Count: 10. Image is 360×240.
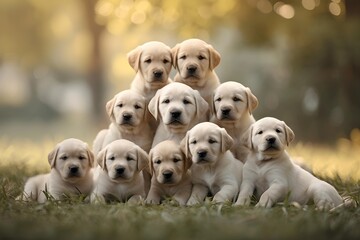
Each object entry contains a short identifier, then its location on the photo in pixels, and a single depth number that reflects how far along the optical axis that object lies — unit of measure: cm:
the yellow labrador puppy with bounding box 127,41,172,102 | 791
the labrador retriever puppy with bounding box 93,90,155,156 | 760
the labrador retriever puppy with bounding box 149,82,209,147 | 728
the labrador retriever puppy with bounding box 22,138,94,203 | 736
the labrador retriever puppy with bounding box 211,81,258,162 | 747
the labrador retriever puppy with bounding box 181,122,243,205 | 689
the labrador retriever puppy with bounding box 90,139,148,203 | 701
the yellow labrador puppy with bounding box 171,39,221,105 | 788
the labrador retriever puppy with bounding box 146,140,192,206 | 698
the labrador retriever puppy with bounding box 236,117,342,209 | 681
